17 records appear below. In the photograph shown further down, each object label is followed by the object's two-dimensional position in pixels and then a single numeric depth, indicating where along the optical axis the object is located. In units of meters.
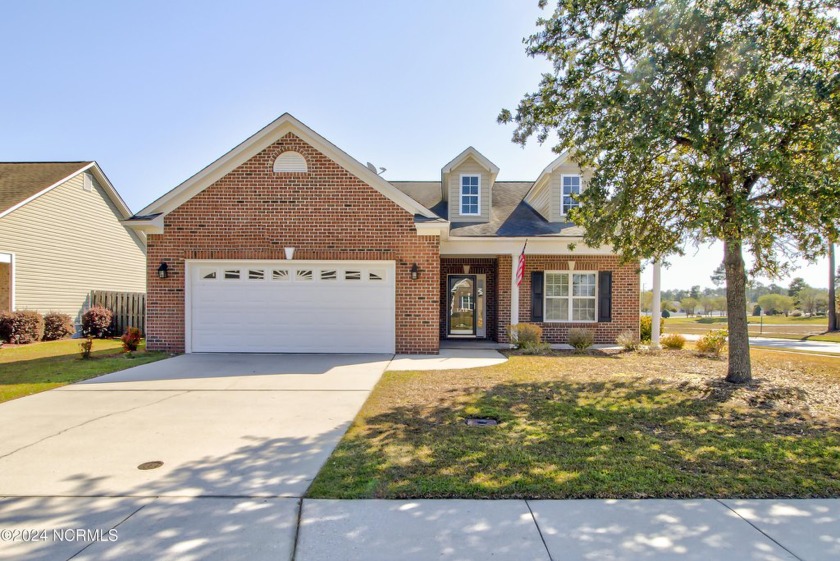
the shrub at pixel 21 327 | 13.77
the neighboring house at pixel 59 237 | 15.15
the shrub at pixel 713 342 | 11.76
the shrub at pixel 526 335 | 12.32
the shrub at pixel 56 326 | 15.27
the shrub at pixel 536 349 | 12.05
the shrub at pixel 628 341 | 12.64
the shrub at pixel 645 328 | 14.17
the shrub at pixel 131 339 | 11.15
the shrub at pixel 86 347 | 10.54
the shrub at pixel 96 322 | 15.74
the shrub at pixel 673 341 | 13.32
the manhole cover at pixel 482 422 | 5.60
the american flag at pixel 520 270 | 12.16
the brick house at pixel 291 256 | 11.38
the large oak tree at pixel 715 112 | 6.50
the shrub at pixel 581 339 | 12.70
